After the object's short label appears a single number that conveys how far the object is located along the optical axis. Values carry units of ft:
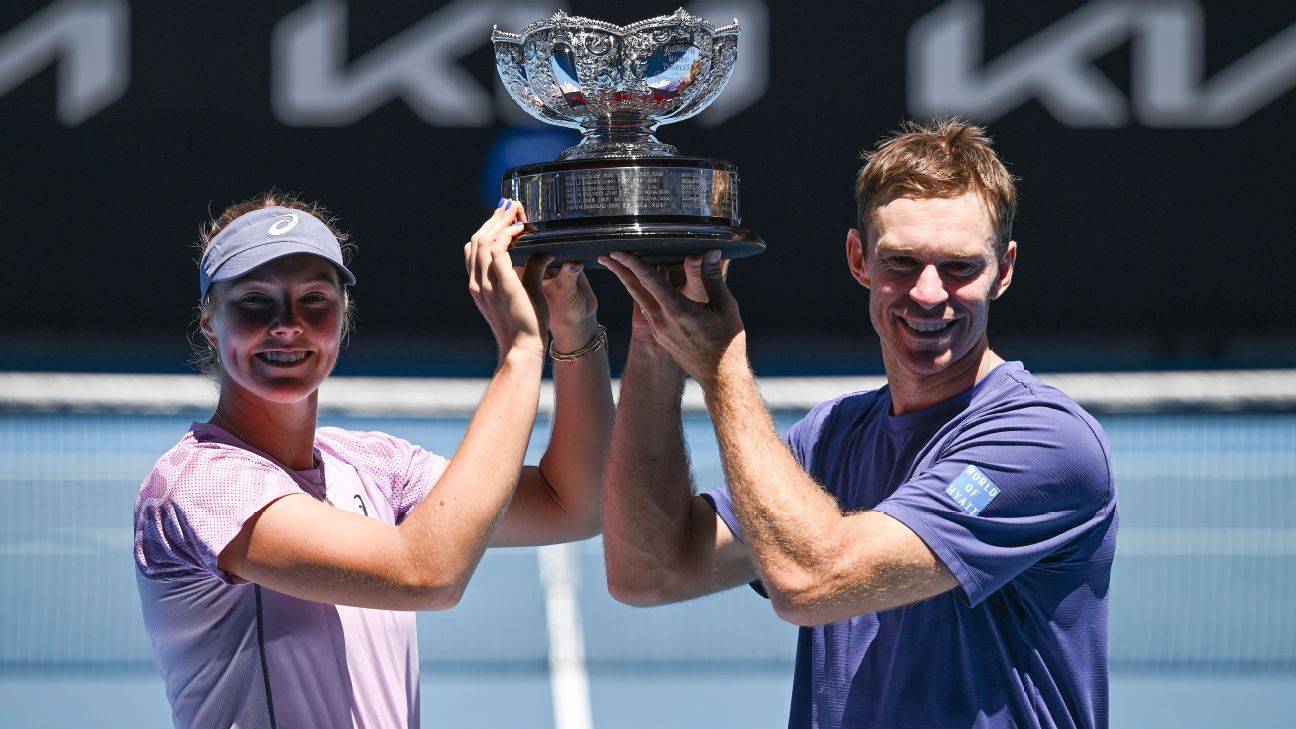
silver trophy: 17.08
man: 16.10
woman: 15.57
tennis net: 40.83
